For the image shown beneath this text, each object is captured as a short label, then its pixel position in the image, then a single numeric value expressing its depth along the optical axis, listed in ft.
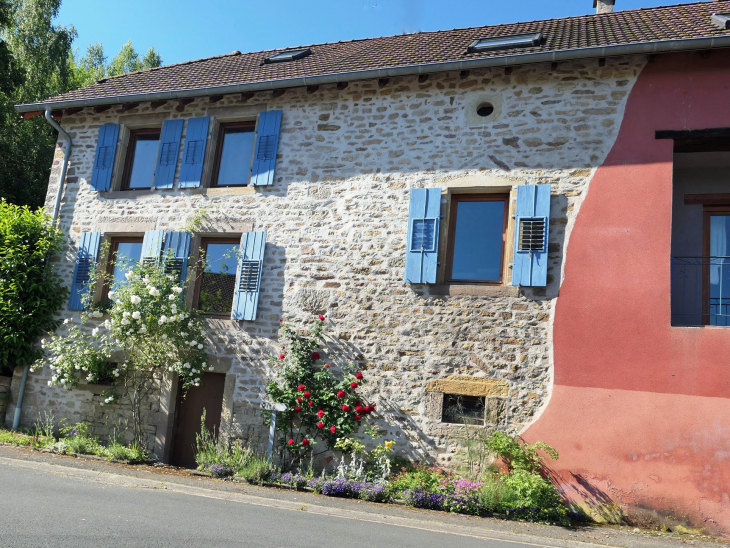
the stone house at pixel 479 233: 21.16
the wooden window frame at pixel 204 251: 28.15
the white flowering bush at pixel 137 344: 26.03
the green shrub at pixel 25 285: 28.99
